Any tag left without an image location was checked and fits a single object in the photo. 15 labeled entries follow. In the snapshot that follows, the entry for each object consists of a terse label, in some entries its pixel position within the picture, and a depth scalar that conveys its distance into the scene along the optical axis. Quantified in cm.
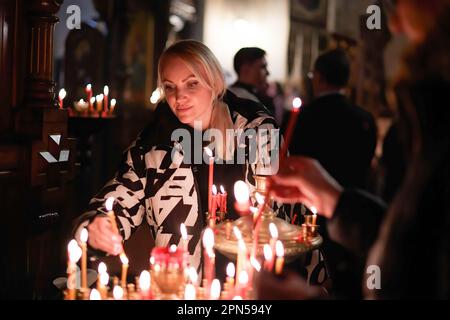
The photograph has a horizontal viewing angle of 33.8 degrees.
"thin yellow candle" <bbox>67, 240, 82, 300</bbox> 192
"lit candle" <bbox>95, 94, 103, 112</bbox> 497
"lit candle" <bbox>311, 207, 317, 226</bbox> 224
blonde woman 291
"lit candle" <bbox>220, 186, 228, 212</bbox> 235
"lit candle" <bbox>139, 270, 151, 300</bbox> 192
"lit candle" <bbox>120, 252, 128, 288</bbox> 203
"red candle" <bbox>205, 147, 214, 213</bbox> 225
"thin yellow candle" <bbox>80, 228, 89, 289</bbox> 198
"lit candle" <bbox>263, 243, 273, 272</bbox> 178
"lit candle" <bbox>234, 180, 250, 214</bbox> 194
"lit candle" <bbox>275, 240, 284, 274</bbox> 171
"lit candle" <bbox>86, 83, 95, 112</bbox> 454
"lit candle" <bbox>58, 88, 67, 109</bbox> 451
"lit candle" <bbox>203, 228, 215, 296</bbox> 194
